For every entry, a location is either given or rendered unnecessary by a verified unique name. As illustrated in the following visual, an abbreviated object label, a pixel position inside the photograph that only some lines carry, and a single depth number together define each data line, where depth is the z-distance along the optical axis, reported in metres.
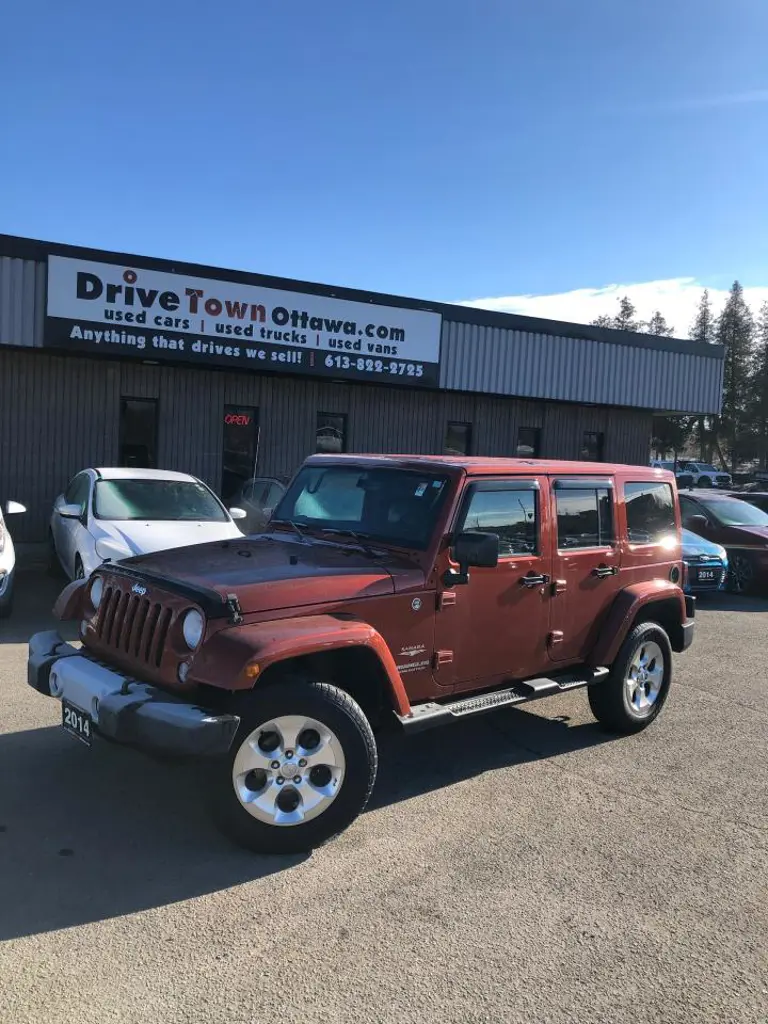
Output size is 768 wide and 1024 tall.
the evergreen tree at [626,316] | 82.00
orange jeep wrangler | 3.66
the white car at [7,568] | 7.92
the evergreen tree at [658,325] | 78.25
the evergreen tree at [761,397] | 64.19
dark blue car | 11.32
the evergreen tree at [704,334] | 69.94
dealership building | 12.59
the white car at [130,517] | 8.30
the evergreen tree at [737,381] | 66.56
